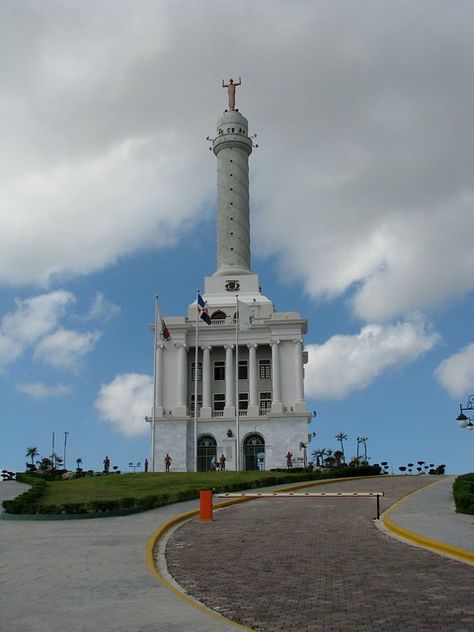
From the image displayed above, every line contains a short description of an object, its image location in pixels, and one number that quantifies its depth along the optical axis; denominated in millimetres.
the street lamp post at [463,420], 35594
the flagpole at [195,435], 64425
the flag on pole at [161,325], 62156
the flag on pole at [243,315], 60562
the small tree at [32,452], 104688
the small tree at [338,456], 88688
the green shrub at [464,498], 22234
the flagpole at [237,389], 61156
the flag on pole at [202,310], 58469
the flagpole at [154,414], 62341
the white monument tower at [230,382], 71562
